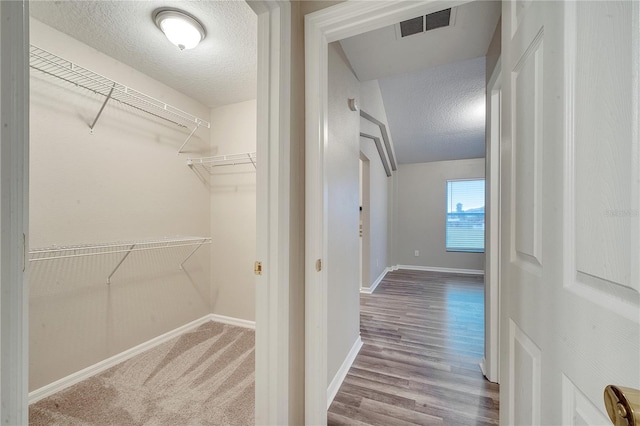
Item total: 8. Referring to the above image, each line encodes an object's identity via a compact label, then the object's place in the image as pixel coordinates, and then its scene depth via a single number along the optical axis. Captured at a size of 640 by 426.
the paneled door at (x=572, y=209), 0.38
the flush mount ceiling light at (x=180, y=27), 1.49
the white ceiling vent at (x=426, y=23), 1.55
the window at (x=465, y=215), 5.33
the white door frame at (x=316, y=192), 1.22
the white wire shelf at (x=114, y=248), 1.64
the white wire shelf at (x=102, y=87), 1.61
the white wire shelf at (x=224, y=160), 2.58
